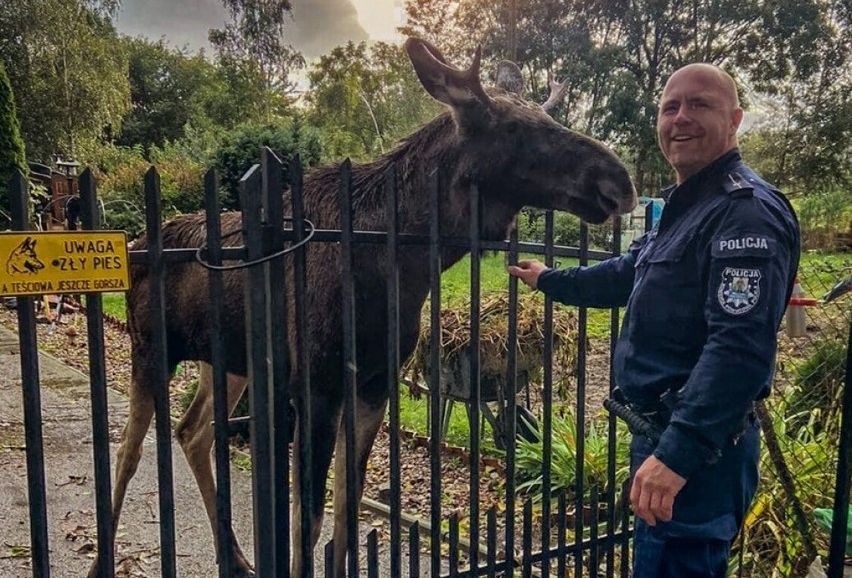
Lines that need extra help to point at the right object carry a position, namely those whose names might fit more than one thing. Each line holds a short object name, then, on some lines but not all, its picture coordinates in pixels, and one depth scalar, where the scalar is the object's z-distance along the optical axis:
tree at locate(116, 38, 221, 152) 40.69
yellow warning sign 1.82
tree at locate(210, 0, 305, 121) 35.28
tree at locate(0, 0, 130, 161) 23.09
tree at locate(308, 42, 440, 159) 39.84
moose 2.95
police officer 1.83
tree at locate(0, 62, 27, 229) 11.95
